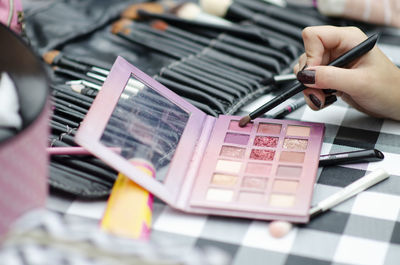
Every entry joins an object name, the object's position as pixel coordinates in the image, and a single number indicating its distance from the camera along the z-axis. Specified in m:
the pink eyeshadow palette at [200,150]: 0.82
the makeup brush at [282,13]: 1.18
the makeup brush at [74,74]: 1.03
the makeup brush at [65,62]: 1.04
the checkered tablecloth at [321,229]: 0.79
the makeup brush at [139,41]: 1.11
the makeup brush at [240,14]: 1.17
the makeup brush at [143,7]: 1.21
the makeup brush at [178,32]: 1.14
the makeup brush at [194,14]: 1.20
